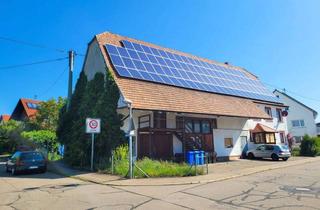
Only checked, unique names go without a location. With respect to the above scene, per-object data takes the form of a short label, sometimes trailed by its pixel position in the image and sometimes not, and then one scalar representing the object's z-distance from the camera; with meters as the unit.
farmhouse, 18.09
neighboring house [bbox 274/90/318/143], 45.53
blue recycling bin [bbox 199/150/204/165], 18.40
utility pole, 21.52
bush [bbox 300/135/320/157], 28.81
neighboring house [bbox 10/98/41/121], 47.99
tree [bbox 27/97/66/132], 36.19
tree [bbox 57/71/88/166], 19.88
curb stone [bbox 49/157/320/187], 11.39
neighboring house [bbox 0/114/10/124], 64.94
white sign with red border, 15.05
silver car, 23.50
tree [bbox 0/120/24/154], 35.94
